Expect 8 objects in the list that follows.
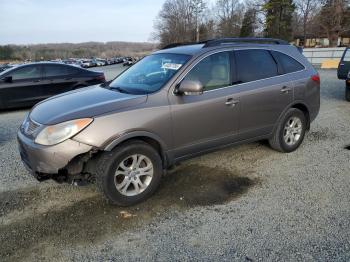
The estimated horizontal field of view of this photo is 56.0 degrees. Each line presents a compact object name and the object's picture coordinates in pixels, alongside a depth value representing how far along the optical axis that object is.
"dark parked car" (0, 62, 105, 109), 9.60
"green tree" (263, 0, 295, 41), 56.03
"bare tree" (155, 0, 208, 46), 70.38
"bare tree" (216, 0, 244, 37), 72.94
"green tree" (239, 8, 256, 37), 63.82
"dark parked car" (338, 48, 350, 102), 13.58
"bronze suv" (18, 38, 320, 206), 3.56
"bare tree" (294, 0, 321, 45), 56.95
